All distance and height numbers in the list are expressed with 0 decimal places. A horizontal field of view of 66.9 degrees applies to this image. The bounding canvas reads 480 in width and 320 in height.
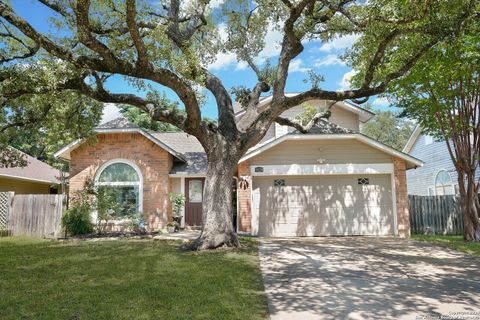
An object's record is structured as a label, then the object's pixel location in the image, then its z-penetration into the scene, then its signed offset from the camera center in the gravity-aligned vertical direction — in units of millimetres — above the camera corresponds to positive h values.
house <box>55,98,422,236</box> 14344 +663
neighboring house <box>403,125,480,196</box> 21638 +2105
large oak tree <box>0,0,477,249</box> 8914 +3954
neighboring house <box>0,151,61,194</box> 19469 +1280
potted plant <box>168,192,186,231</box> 16188 -75
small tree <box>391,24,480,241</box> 11797 +3450
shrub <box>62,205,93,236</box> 14266 -699
